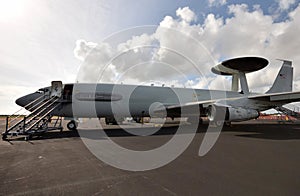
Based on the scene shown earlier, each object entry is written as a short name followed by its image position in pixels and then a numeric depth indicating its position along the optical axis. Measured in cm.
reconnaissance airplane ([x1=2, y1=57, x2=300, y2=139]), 1137
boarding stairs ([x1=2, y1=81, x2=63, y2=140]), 904
